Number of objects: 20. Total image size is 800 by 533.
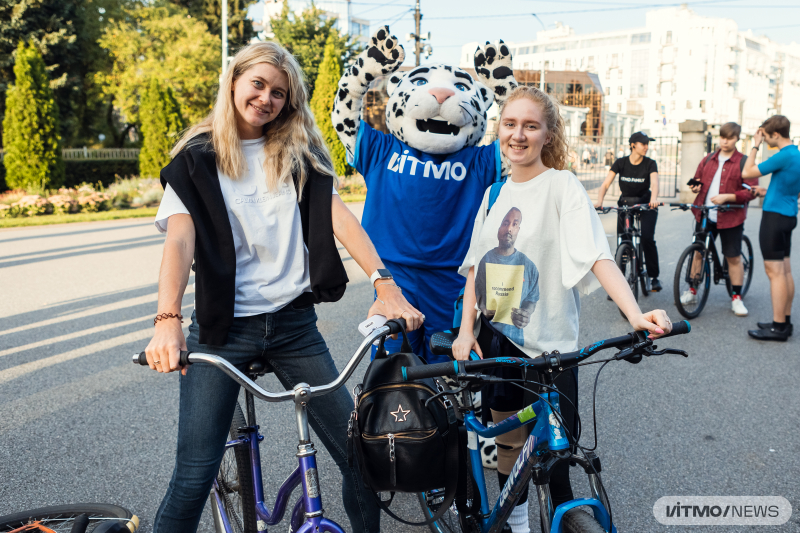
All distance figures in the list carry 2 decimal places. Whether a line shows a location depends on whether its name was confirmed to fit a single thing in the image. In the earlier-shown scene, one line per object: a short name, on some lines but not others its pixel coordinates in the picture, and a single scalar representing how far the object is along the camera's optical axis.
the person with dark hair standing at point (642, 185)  6.95
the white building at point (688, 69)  85.44
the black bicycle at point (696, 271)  6.20
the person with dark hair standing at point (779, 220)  5.44
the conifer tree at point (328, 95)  23.25
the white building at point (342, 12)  79.81
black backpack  1.76
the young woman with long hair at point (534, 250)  2.19
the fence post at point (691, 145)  16.20
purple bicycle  1.68
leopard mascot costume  3.34
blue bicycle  1.74
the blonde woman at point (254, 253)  1.96
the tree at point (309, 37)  31.00
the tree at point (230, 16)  34.28
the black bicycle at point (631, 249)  6.64
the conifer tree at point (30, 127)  18.97
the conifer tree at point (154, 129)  22.53
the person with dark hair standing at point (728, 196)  6.23
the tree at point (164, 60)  30.14
